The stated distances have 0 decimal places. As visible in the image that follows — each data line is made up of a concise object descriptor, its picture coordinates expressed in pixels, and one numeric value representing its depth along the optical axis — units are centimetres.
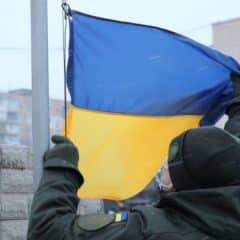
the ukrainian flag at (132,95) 550
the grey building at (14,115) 2766
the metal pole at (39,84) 405
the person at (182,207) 306
